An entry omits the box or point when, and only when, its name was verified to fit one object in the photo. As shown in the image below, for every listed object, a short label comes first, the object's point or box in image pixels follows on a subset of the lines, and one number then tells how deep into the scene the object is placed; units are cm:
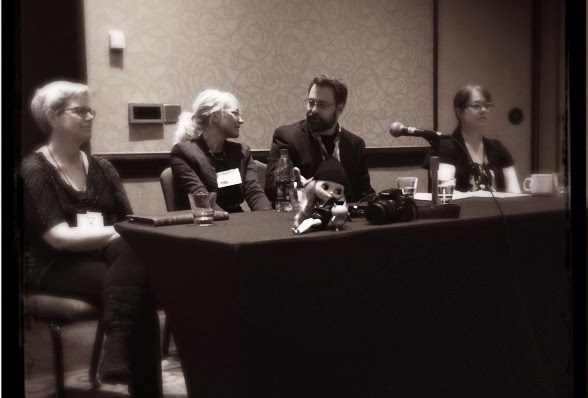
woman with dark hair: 323
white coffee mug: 283
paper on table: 282
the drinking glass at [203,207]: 217
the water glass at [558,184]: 279
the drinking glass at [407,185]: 258
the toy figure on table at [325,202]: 200
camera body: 212
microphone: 220
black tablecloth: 185
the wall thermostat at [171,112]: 382
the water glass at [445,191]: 249
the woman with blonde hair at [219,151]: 322
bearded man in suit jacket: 346
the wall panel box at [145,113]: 371
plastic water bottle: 265
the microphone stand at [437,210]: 227
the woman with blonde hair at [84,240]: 232
